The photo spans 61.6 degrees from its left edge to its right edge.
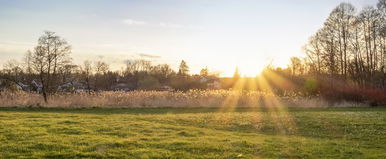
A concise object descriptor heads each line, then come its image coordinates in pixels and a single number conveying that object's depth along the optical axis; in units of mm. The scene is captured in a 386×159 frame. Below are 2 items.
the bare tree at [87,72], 54219
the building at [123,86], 70775
